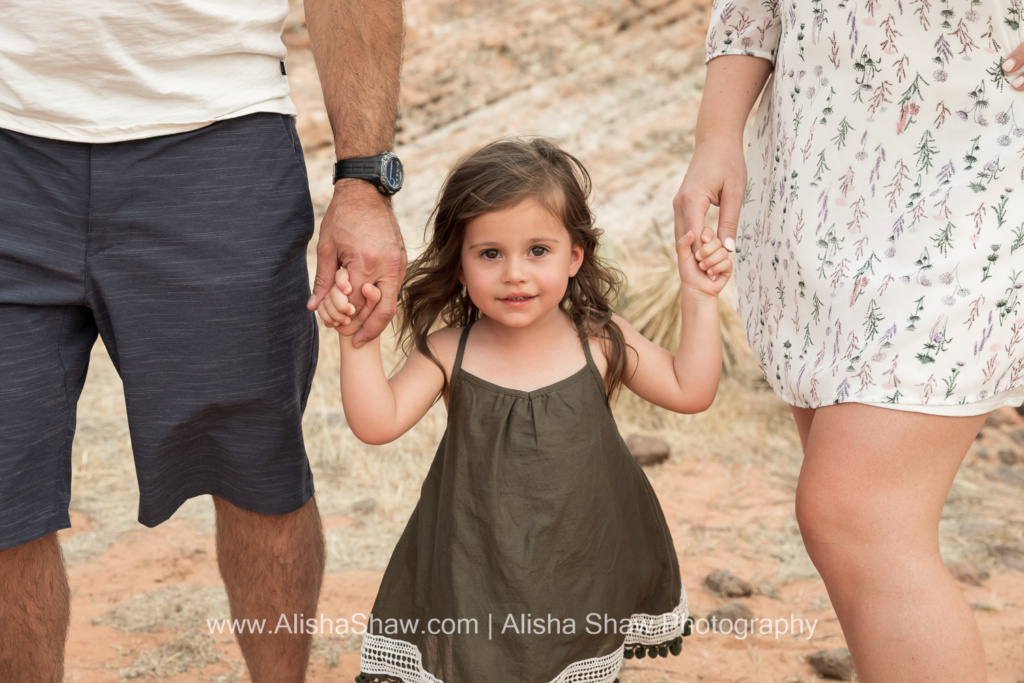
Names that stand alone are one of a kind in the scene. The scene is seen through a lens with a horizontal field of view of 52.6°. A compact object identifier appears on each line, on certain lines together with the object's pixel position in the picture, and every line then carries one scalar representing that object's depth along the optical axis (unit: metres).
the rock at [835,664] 2.82
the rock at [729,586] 3.39
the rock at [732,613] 3.15
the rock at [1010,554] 3.62
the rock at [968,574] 3.51
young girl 1.94
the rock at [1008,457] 4.63
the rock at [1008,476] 4.42
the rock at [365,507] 4.15
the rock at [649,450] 4.60
